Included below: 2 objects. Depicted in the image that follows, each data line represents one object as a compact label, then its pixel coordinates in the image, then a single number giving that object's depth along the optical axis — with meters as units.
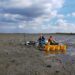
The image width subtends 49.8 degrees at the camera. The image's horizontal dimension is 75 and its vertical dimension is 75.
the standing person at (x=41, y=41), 9.74
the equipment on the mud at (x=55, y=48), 9.18
